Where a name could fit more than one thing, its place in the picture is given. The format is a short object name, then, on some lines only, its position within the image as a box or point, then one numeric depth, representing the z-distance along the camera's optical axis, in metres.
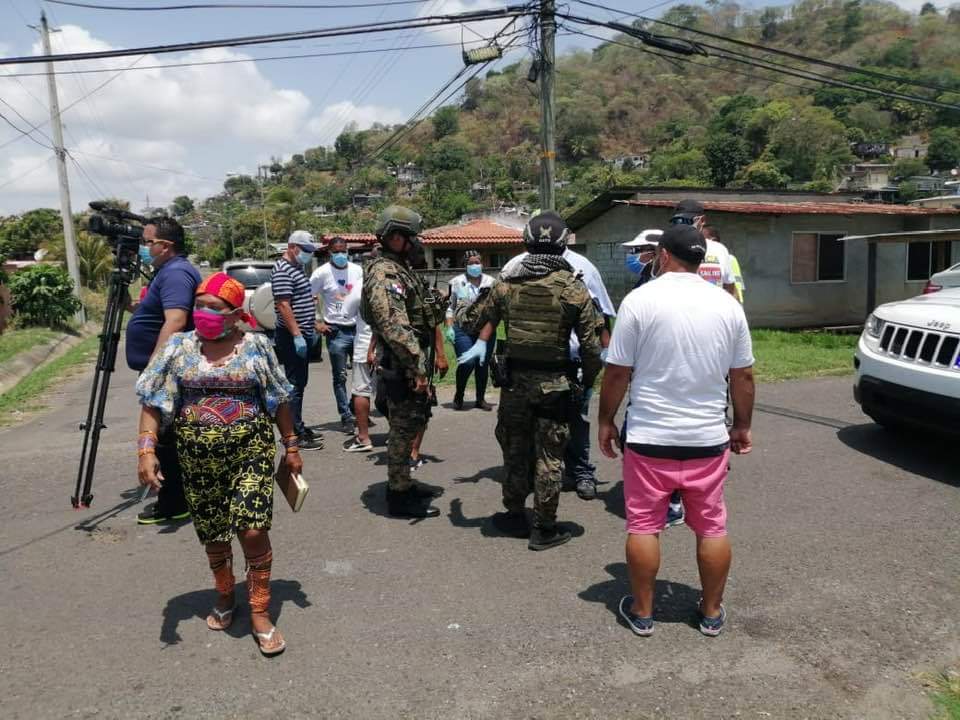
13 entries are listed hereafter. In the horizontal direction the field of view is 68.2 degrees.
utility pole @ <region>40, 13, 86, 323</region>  19.94
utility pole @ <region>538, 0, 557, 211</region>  11.53
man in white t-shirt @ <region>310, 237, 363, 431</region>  6.46
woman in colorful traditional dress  2.99
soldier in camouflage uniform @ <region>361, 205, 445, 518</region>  4.27
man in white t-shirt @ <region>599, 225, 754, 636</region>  2.91
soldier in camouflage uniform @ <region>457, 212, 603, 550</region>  3.83
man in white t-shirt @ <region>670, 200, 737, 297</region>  4.56
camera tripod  4.61
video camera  4.58
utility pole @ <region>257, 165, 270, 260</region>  61.20
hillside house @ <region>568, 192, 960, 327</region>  15.80
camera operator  4.15
